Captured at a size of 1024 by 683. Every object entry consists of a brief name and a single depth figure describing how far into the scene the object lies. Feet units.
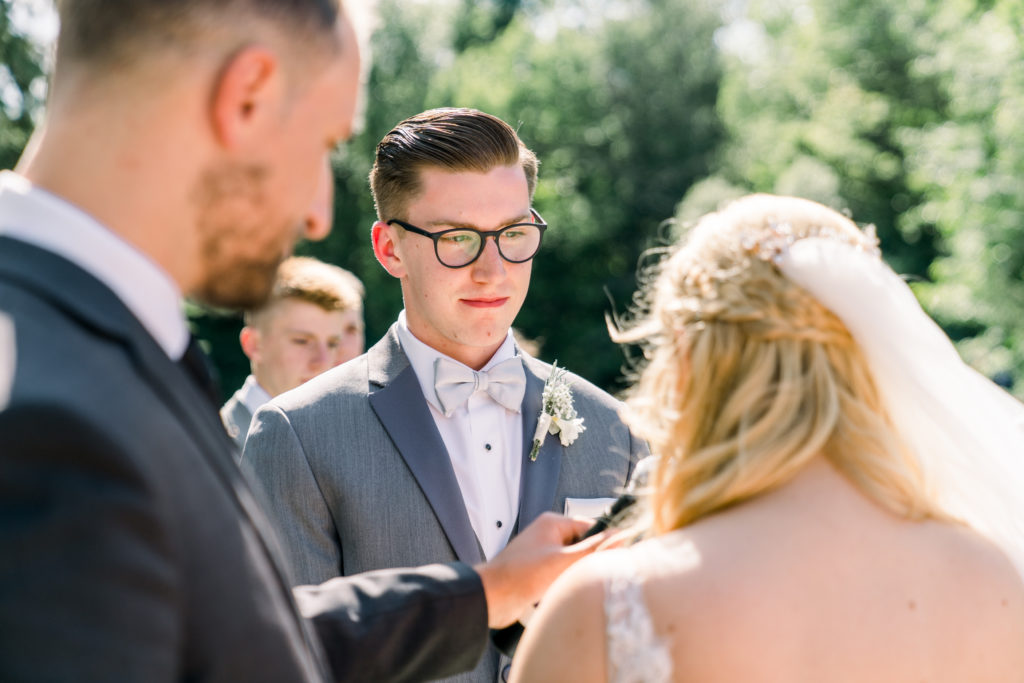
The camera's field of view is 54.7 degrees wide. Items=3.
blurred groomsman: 19.20
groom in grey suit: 9.65
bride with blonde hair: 6.05
